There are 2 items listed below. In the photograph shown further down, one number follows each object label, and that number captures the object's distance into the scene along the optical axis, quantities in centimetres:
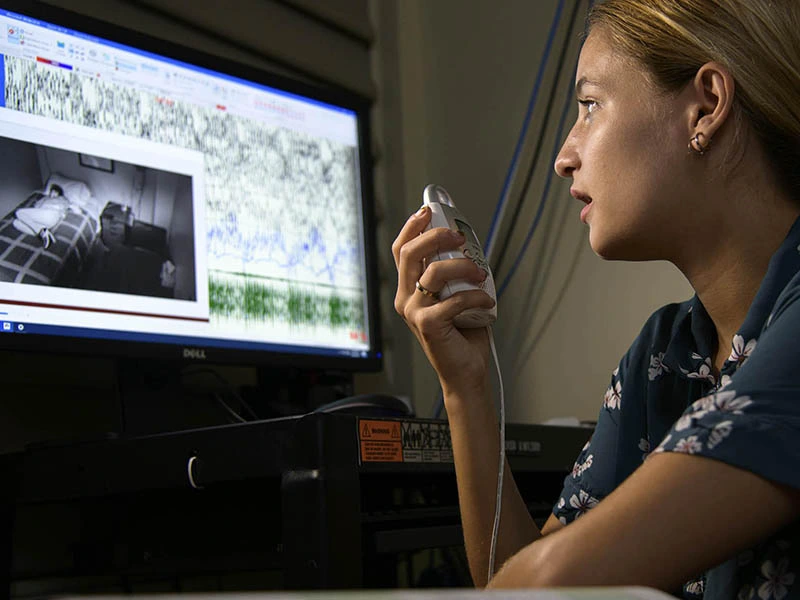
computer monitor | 113
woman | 66
